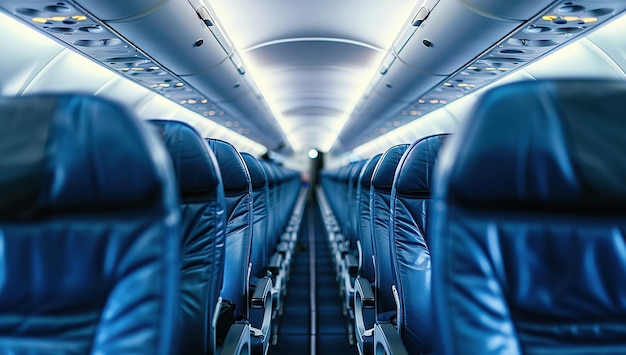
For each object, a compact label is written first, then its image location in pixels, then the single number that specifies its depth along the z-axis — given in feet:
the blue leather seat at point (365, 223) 12.37
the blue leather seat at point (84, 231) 3.78
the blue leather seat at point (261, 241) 10.41
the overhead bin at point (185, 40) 9.37
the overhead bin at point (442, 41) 9.19
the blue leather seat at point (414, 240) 7.24
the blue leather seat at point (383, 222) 9.59
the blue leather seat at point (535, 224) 3.81
